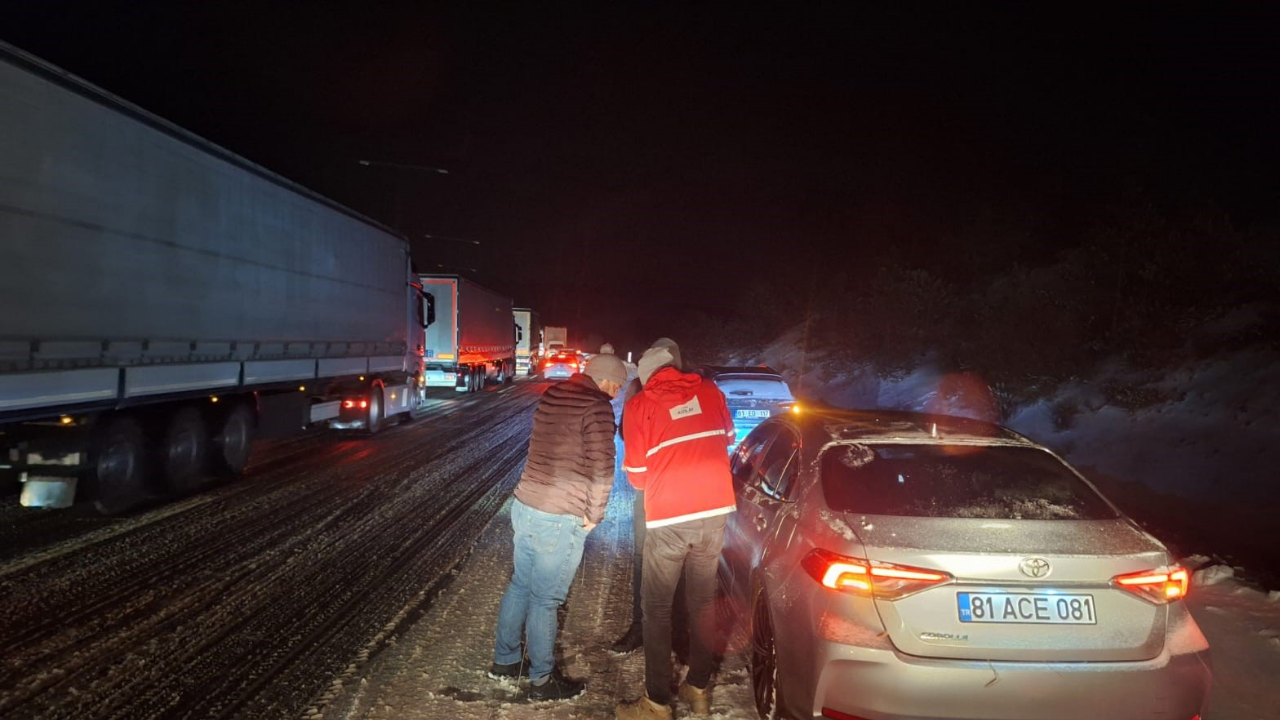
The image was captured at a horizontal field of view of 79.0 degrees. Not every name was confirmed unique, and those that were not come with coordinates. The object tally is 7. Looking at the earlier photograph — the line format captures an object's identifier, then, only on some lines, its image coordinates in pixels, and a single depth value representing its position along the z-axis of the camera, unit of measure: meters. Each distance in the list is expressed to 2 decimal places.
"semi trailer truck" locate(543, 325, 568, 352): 64.25
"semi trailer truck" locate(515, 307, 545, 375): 47.47
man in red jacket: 3.86
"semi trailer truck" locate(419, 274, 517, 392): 25.53
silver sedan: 3.01
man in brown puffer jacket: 4.00
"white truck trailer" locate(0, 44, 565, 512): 6.68
